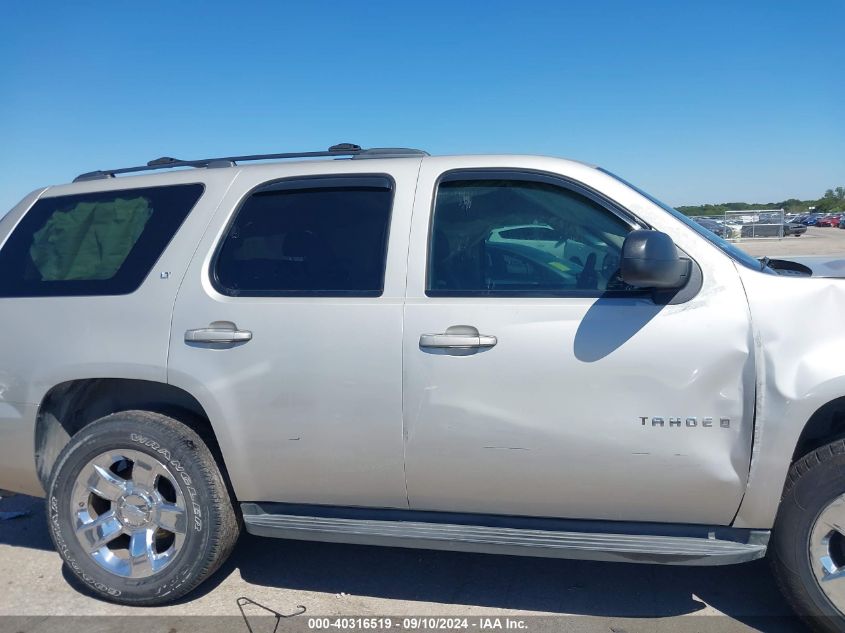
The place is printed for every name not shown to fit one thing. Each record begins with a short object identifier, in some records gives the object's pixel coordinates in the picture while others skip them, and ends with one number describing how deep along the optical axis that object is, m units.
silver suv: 2.75
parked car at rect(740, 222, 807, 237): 27.42
